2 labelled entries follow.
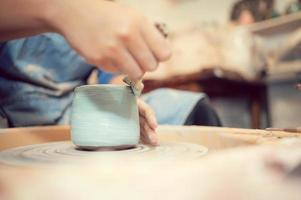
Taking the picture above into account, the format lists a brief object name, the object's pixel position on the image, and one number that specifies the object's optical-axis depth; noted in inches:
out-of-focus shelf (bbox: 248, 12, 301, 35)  92.9
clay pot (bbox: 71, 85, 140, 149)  26.4
